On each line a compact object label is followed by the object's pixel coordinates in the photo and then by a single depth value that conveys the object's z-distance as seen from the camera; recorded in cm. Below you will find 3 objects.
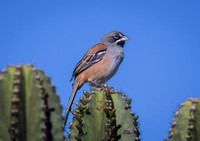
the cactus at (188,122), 680
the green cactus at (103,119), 831
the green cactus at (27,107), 582
